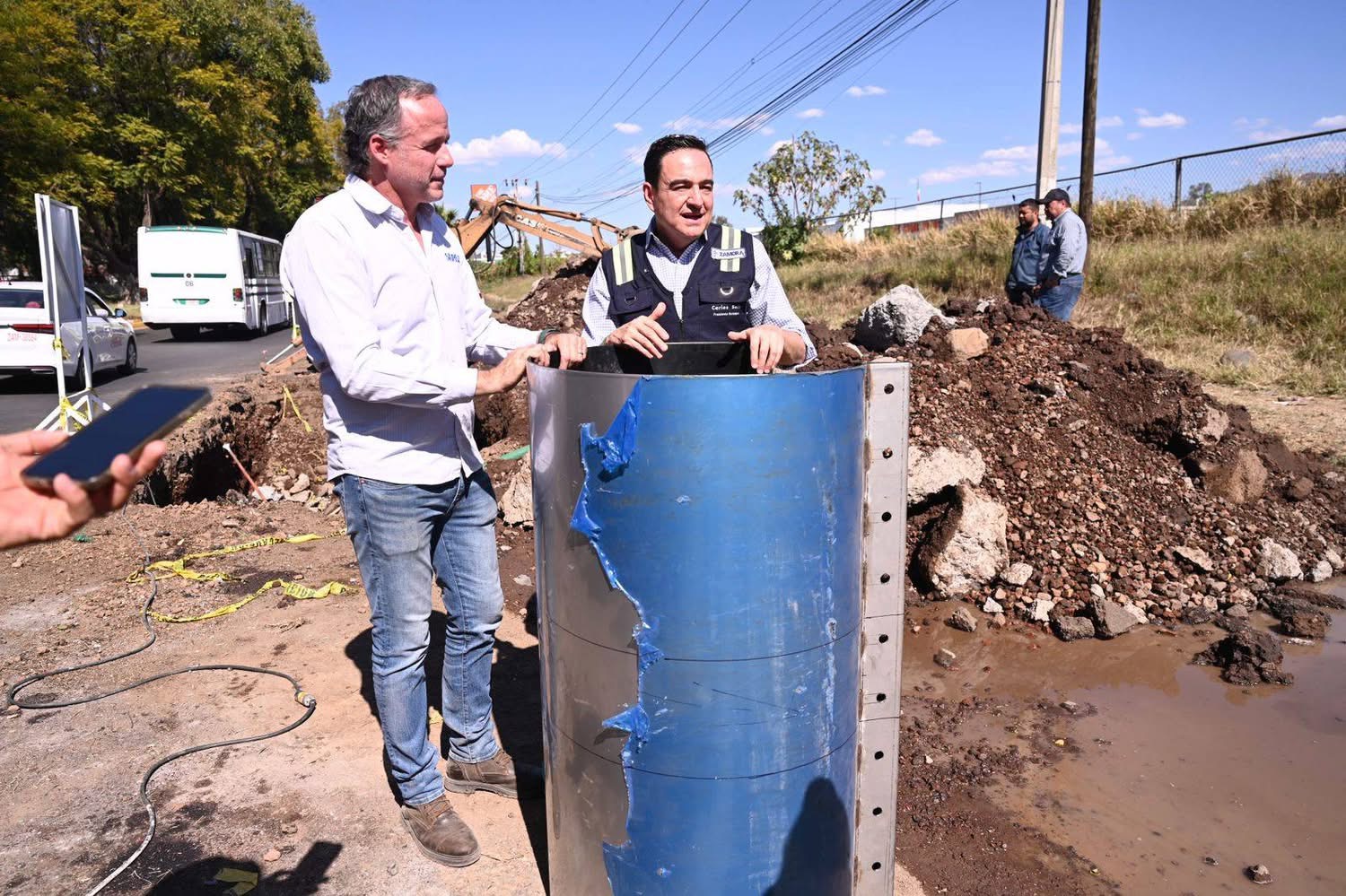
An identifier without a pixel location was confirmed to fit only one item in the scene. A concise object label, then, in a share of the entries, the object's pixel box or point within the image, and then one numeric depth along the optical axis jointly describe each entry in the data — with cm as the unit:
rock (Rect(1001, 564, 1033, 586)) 477
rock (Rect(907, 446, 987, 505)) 502
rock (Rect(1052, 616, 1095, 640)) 439
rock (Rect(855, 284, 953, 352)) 743
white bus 1983
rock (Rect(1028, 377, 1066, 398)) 597
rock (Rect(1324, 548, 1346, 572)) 505
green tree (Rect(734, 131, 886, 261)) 2434
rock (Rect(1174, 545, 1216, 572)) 488
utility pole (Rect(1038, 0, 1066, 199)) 1032
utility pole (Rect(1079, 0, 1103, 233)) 1136
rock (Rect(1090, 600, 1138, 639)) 439
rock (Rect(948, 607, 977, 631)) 450
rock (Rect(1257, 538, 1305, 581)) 488
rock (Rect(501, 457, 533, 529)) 579
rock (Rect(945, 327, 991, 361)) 651
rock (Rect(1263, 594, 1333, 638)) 434
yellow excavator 1283
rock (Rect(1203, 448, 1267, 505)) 543
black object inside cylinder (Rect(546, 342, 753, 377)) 228
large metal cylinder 161
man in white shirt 218
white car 1140
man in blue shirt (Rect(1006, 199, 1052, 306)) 852
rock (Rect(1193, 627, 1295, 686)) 394
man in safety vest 261
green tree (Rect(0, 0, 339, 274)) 2184
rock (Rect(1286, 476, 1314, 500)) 552
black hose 248
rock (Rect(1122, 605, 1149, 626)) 454
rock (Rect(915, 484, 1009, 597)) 482
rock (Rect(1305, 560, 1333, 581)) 495
